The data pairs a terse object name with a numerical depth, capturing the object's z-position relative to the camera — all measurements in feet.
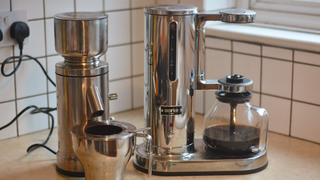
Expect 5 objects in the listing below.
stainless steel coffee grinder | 4.84
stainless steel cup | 4.58
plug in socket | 5.52
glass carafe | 5.12
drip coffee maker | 4.96
